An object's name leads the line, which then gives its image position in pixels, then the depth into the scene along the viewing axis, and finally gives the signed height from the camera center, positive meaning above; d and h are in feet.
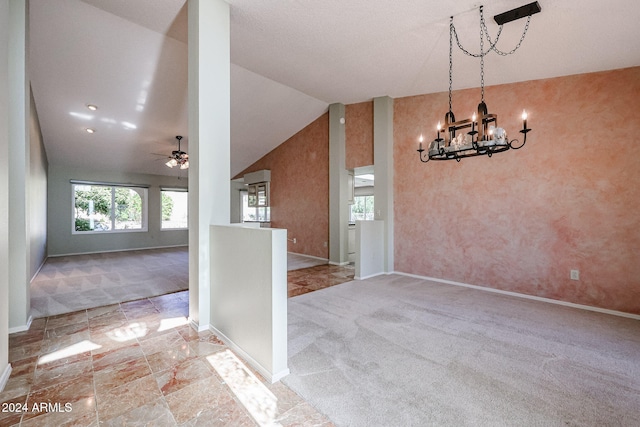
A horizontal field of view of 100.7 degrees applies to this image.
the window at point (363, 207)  30.83 +0.68
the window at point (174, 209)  28.09 +0.50
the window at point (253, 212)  26.90 +0.13
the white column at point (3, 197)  5.69 +0.37
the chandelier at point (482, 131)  7.51 +2.44
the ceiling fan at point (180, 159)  17.80 +3.68
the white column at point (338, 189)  18.70 +1.71
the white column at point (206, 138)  8.45 +2.47
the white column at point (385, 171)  16.17 +2.61
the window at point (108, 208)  23.62 +0.55
